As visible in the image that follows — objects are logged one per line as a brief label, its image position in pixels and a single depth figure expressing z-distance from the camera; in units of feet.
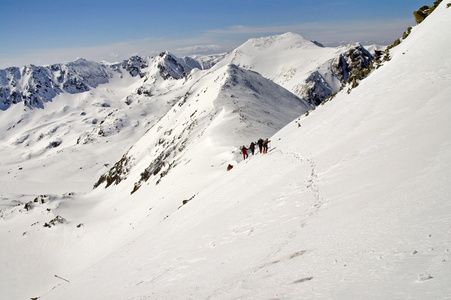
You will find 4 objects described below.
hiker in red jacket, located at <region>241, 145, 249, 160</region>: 86.39
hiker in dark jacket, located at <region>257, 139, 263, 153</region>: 79.46
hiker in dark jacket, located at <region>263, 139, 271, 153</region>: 75.40
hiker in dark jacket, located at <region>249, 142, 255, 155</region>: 84.33
